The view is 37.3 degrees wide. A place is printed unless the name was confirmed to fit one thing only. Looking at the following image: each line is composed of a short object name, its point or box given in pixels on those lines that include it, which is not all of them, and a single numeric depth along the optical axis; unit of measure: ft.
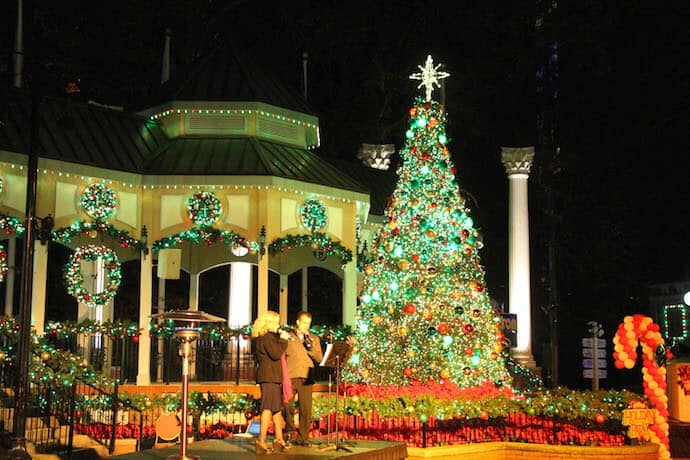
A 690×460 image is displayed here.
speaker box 66.49
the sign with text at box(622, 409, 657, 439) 55.52
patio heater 37.14
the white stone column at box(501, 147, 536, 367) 109.50
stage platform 39.91
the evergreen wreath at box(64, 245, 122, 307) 67.15
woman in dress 40.27
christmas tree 64.39
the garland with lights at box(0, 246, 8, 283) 62.54
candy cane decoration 59.16
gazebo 65.31
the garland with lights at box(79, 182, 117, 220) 66.13
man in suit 42.50
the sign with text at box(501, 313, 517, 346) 107.96
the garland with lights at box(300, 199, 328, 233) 72.49
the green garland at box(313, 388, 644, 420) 54.90
